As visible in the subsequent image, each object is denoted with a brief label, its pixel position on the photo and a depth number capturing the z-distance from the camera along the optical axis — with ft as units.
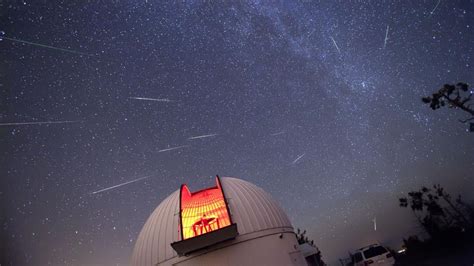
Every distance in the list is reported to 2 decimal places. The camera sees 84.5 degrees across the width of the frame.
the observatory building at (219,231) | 28.48
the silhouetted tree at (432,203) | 110.83
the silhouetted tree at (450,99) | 61.64
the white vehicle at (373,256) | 41.28
